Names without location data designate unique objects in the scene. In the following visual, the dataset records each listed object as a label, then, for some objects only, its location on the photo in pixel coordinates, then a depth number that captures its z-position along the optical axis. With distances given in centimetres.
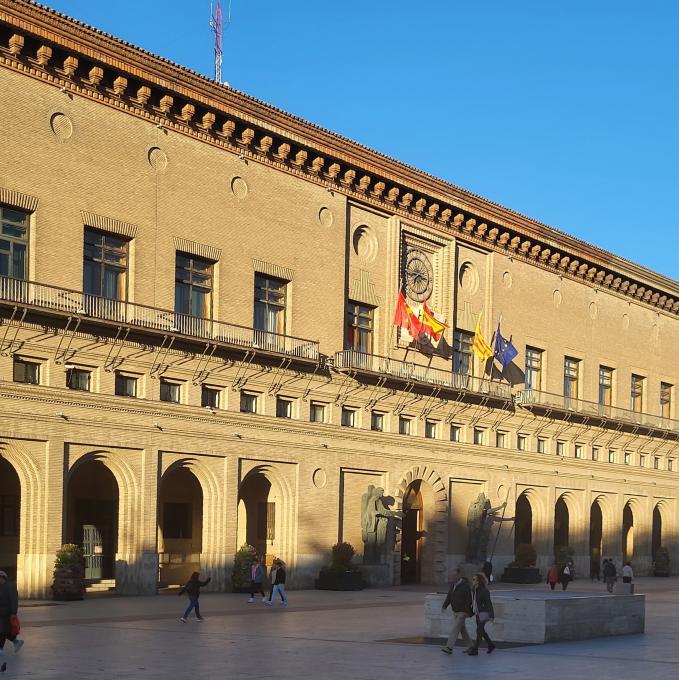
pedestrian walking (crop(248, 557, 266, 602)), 3838
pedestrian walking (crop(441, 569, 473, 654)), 2322
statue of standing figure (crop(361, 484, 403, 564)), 4850
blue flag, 5491
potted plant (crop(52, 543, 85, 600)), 3619
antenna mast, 4978
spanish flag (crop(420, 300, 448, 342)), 5059
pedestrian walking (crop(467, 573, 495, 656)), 2372
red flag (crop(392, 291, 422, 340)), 4969
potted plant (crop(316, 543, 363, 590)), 4544
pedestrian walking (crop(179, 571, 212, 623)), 2958
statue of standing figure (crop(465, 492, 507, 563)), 5400
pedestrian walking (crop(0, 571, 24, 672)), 1939
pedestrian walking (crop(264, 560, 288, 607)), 3653
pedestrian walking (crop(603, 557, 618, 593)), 4898
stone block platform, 2520
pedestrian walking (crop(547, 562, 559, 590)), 4784
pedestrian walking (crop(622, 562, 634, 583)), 4438
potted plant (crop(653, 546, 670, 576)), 7019
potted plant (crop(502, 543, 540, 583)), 5506
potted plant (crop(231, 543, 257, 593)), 4234
